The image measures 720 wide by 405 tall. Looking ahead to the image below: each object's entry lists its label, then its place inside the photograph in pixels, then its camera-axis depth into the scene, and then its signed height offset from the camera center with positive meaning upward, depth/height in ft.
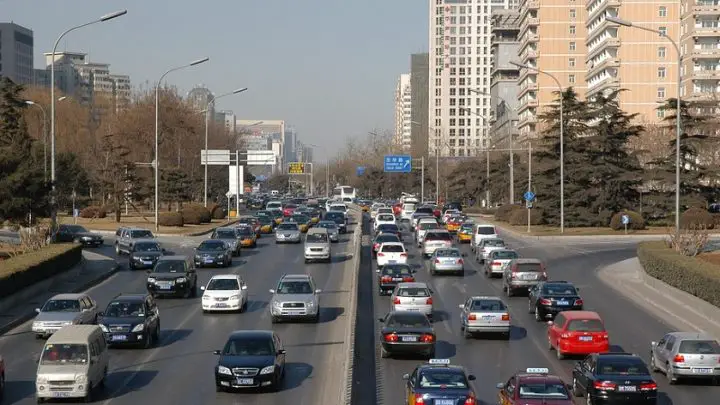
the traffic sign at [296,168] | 568.82 +10.03
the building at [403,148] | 597.81 +22.75
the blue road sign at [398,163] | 419.74 +9.52
